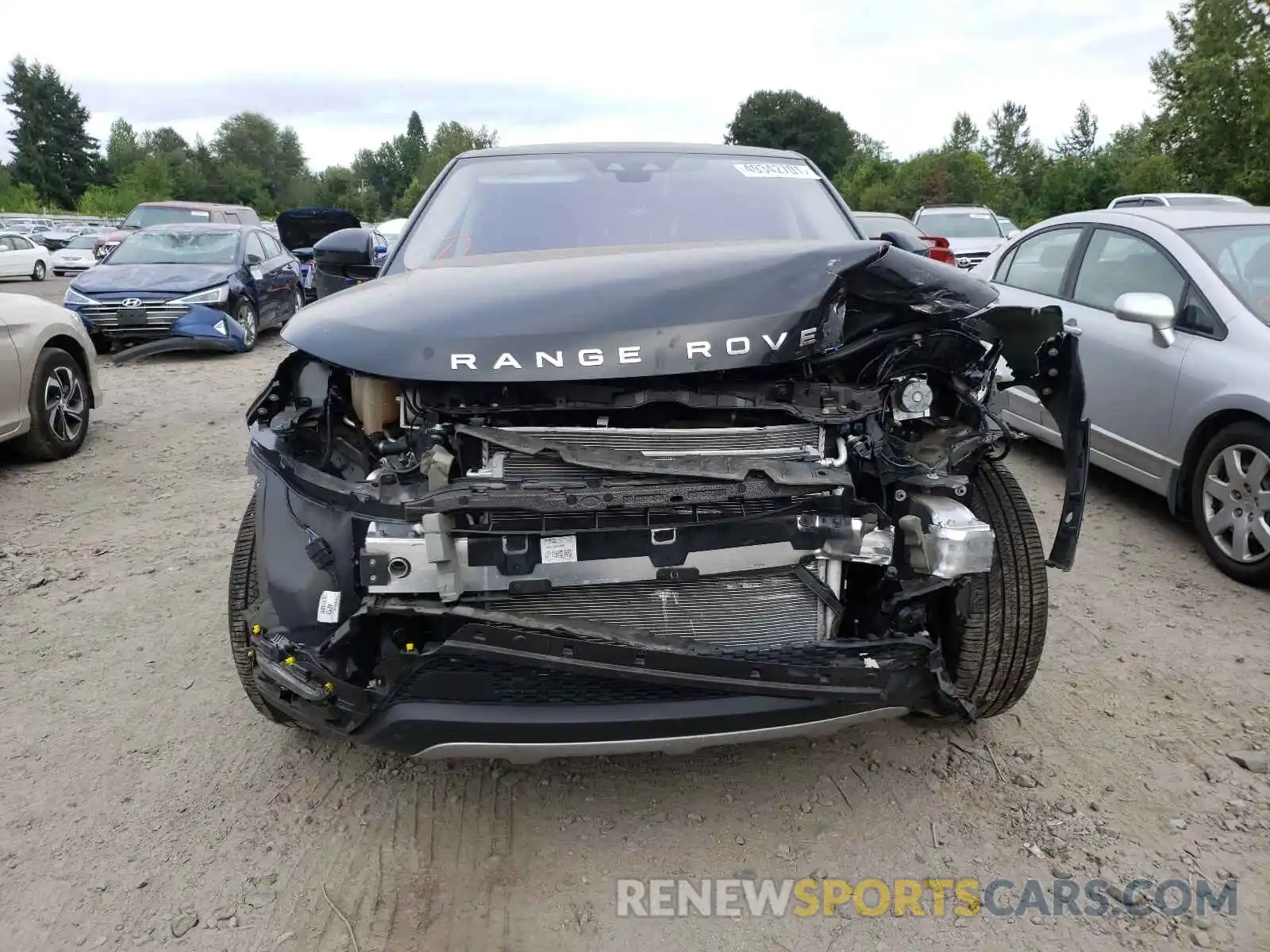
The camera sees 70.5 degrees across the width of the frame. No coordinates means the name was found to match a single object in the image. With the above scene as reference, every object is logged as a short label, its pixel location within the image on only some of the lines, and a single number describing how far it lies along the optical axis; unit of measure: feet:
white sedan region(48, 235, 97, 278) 83.15
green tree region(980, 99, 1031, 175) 278.87
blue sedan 33.65
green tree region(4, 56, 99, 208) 217.36
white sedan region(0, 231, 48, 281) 75.56
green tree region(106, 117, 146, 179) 249.79
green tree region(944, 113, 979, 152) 258.37
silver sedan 13.29
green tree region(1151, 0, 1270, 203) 69.15
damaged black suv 6.84
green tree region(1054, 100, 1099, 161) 216.95
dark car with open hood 14.53
